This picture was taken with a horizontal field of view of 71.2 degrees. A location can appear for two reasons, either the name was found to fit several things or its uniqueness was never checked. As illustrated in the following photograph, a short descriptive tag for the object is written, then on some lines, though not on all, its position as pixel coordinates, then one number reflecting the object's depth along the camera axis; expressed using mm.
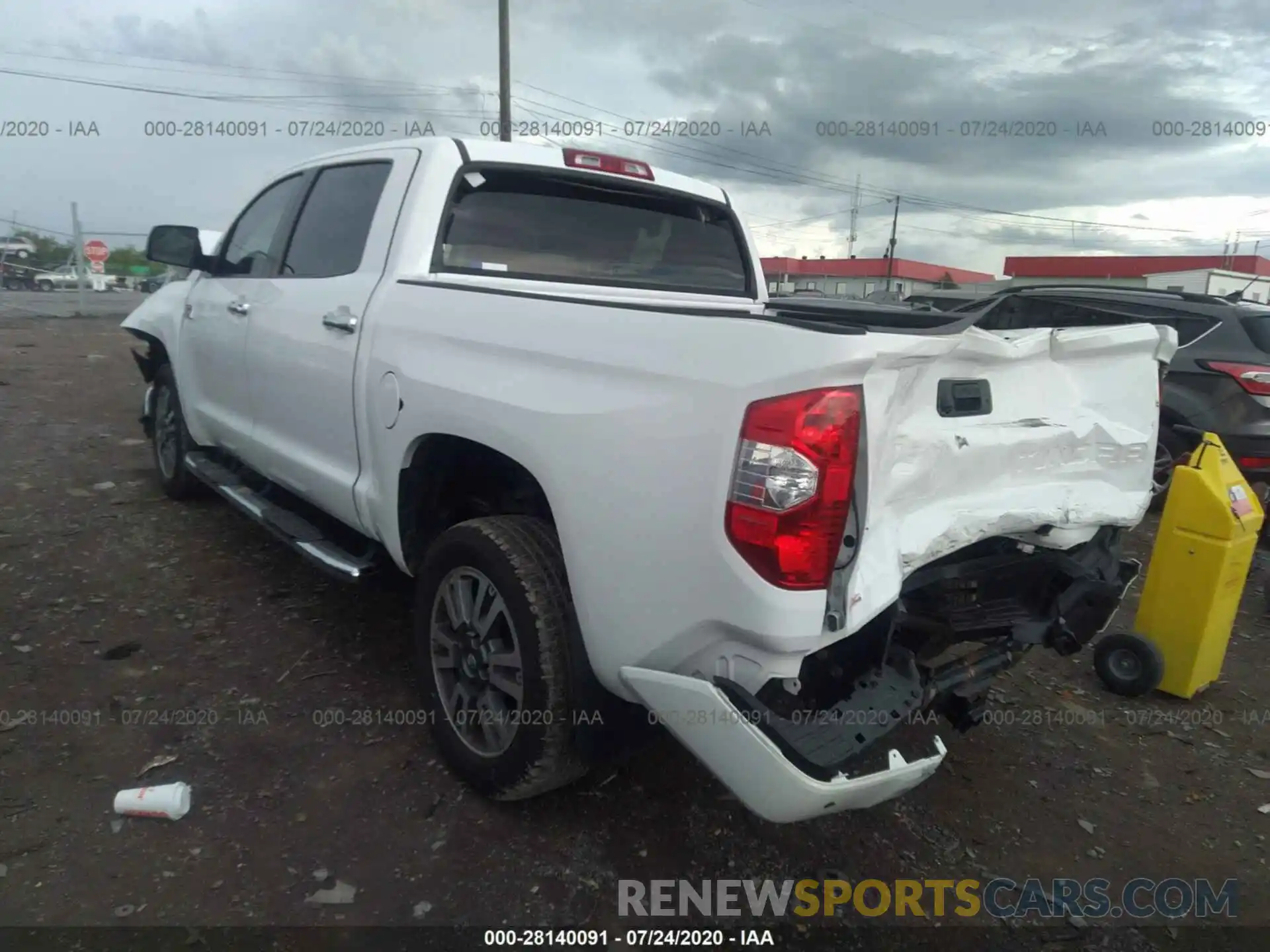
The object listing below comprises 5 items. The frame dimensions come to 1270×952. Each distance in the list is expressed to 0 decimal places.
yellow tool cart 3592
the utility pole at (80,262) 18109
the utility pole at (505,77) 18141
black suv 5965
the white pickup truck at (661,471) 1891
